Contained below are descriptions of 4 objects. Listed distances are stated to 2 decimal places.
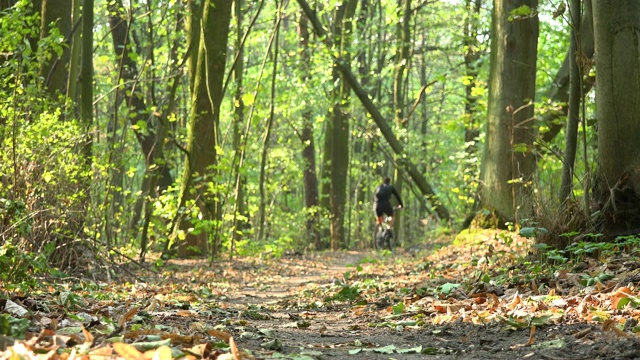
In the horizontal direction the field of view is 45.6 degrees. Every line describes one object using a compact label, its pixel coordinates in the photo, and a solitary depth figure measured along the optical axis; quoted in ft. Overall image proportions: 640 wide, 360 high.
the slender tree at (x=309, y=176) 78.69
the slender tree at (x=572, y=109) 25.59
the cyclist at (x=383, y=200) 63.98
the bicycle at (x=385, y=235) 65.16
